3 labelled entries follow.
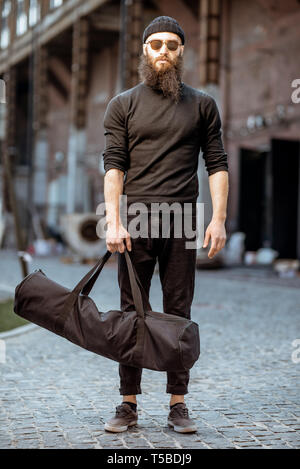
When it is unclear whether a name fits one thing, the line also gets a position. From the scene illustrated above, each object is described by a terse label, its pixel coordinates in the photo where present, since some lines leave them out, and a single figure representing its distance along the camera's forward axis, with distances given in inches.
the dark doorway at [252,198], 910.4
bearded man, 149.3
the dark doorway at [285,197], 729.0
